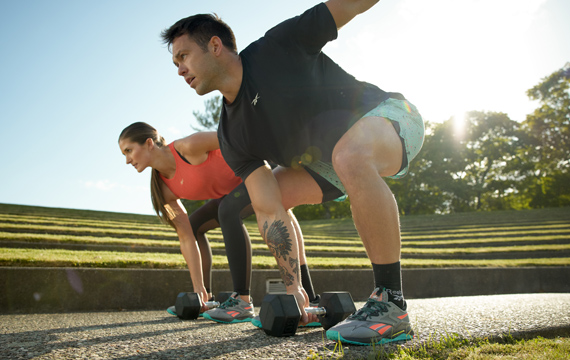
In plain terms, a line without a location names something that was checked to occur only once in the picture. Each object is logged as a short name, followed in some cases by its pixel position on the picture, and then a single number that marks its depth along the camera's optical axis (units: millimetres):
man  1763
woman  3260
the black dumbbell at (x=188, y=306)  2855
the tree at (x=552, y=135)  23484
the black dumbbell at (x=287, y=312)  1827
